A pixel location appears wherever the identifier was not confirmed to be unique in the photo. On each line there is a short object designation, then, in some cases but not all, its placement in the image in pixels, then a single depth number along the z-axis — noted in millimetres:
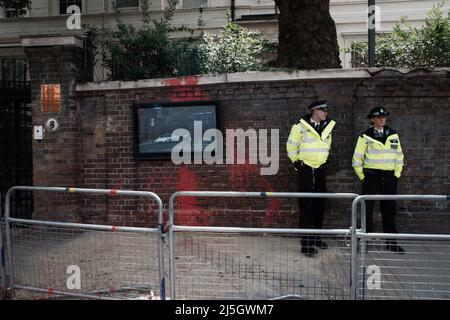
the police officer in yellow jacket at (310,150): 6086
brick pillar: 7373
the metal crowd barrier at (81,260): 4727
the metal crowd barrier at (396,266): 4117
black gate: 8148
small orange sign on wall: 7418
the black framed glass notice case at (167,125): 7074
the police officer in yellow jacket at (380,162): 6082
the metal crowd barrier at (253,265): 4432
